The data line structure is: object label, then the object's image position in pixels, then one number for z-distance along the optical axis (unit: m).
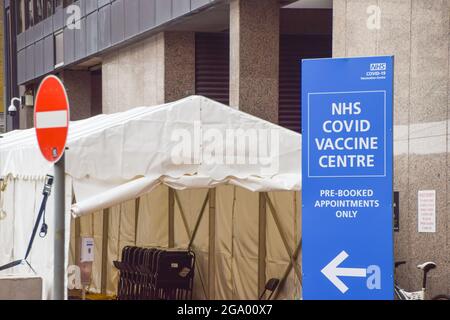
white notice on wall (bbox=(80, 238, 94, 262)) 15.02
